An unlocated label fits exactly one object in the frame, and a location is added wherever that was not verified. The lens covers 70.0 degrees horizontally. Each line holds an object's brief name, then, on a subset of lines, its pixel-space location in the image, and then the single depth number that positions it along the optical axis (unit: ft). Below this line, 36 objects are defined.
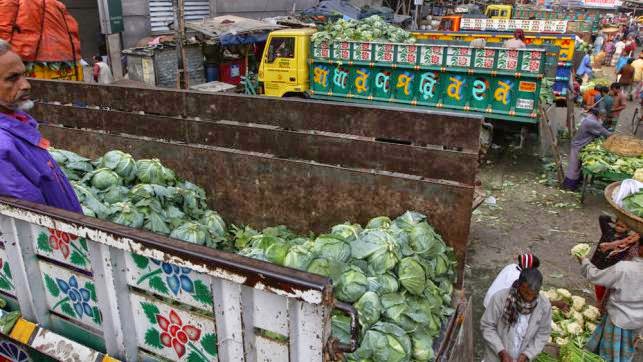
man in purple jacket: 7.86
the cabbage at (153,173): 15.03
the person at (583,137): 25.12
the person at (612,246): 12.55
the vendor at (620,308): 11.55
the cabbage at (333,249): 10.45
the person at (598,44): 75.22
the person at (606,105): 29.11
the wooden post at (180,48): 35.94
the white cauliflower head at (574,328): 14.07
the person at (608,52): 78.21
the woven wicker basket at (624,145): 23.29
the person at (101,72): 38.86
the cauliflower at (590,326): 14.42
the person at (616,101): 31.42
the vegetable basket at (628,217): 11.45
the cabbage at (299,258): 10.27
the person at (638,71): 47.65
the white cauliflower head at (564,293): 15.49
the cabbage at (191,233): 12.73
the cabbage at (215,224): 14.14
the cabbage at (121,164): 15.08
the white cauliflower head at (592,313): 14.66
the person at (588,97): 40.30
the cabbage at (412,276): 9.98
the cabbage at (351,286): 9.27
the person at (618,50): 72.28
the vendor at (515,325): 10.95
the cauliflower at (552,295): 15.44
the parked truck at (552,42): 33.62
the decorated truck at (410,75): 27.17
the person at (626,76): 37.60
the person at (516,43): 31.24
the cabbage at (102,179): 14.16
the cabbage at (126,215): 12.51
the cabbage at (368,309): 8.91
